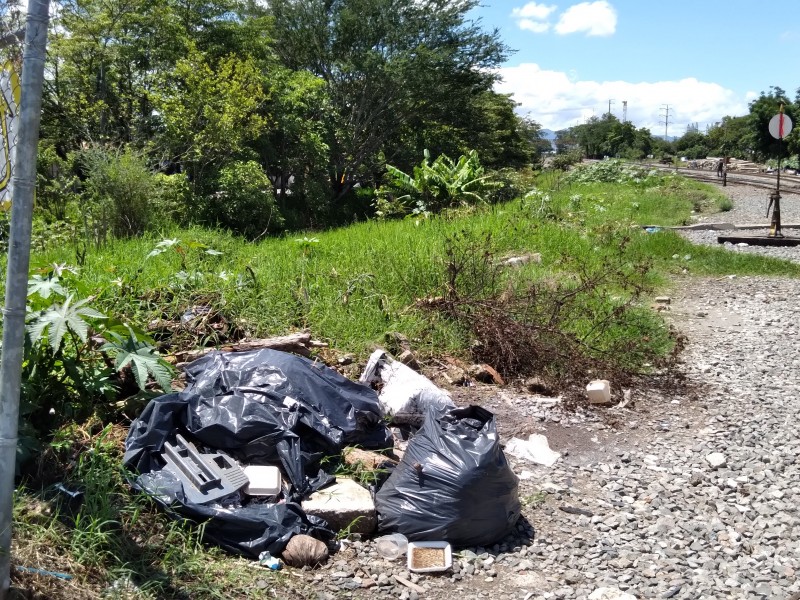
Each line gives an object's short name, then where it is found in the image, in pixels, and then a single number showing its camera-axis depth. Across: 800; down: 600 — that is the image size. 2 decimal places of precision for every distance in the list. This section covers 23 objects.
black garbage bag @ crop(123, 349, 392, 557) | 3.23
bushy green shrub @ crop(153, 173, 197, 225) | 13.29
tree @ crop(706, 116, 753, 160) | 62.72
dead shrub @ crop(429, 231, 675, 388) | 5.89
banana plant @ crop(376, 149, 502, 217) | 16.95
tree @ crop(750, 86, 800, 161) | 51.09
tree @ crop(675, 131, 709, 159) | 78.17
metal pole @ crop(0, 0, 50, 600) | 2.26
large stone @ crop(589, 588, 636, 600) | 3.18
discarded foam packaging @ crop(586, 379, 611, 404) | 5.48
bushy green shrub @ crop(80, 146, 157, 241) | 10.71
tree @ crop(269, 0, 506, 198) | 23.12
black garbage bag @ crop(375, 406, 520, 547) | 3.48
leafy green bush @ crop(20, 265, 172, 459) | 3.23
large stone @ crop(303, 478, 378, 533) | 3.47
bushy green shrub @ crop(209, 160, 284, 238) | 15.73
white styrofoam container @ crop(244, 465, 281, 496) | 3.40
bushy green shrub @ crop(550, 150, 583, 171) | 42.21
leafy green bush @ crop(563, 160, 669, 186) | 28.55
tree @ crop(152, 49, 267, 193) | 15.74
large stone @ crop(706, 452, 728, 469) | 4.51
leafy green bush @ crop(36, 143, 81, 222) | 12.91
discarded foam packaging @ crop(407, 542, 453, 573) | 3.33
